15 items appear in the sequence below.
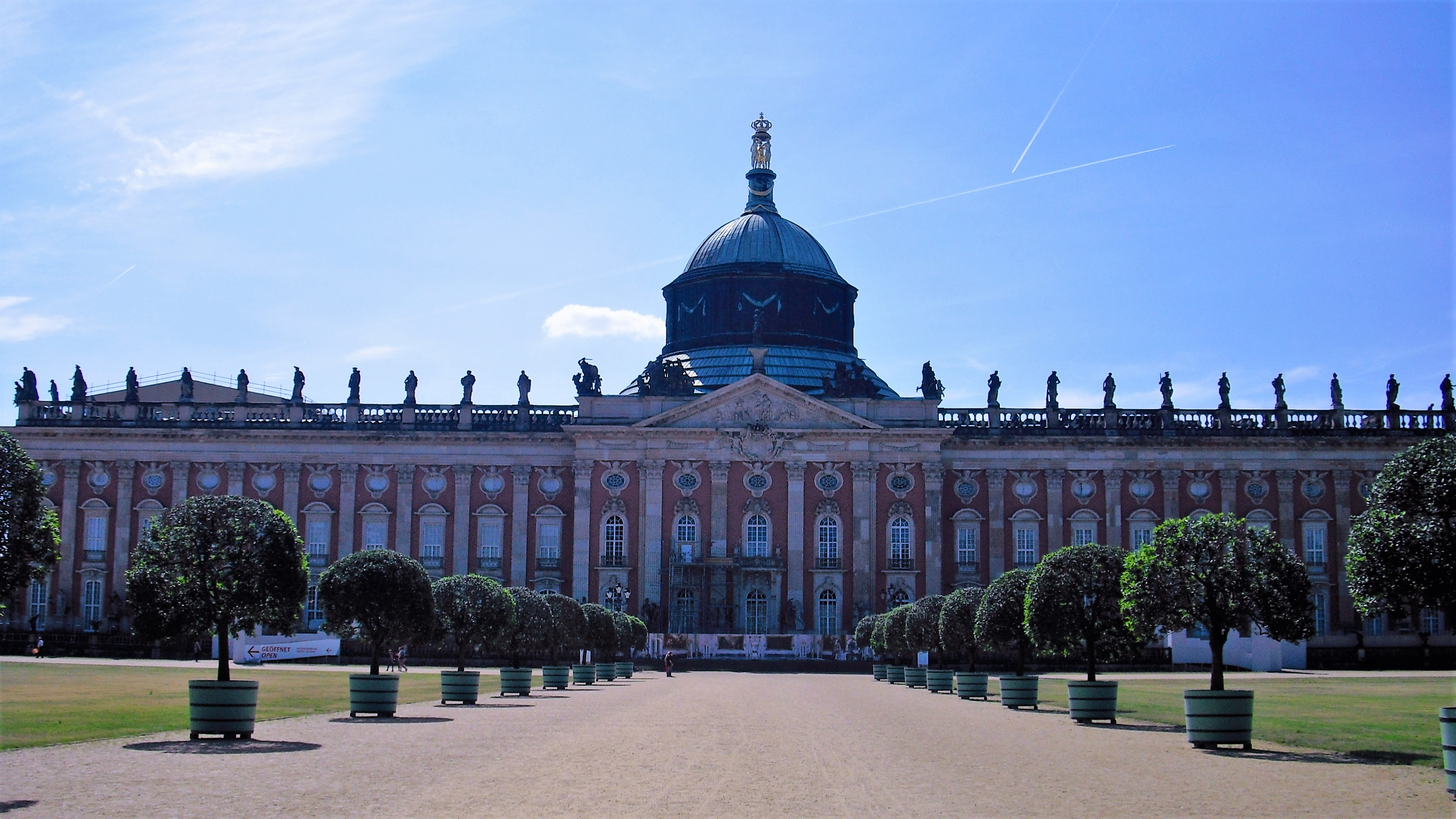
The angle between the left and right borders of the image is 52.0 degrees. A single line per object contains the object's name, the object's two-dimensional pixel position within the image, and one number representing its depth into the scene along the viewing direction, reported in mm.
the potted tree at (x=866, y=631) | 64625
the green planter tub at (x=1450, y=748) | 18375
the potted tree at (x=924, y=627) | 50281
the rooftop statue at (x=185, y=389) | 81625
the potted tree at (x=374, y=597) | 32625
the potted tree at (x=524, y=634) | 39844
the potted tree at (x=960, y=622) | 45250
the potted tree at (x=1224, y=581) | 27156
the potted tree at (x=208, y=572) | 26688
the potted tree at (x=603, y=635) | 52688
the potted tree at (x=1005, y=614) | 37969
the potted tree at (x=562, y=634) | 46188
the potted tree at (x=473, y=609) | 38656
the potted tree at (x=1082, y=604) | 33562
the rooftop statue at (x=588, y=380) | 81062
